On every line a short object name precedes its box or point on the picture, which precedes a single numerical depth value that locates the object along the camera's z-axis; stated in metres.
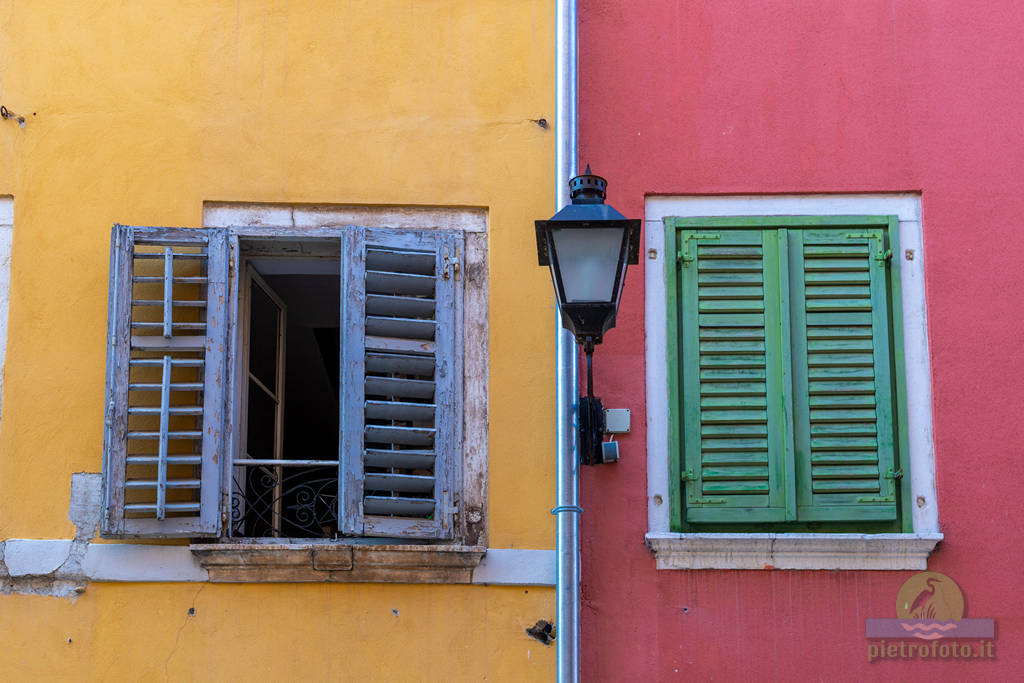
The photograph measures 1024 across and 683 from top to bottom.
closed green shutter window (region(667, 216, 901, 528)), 6.45
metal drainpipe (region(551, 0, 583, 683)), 6.12
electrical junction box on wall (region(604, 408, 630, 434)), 6.49
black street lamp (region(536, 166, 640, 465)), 5.49
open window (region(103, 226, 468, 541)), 6.23
